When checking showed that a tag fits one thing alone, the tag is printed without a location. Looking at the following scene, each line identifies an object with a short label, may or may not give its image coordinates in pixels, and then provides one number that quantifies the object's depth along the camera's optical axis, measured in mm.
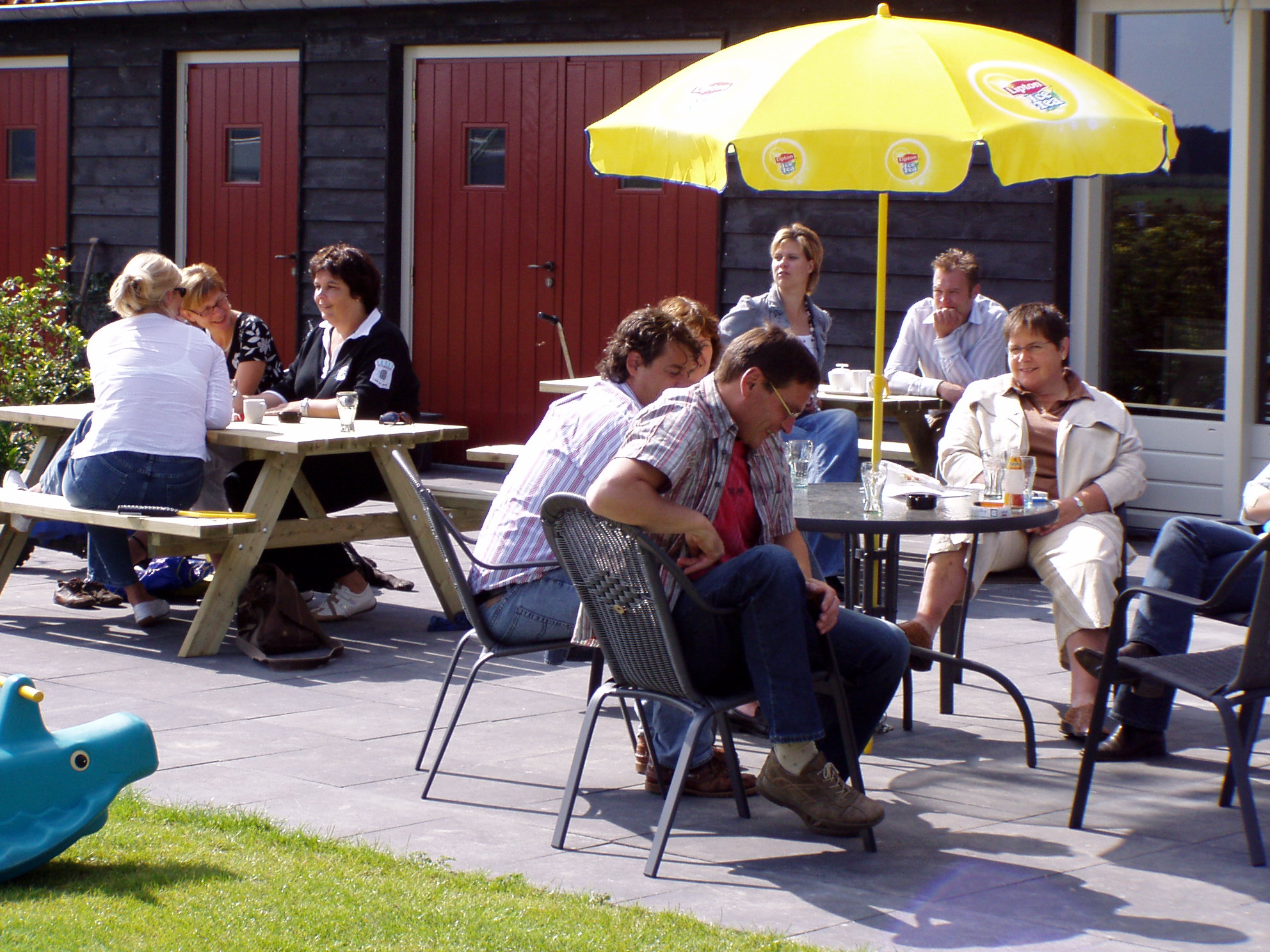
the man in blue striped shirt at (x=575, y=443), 8161
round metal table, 7771
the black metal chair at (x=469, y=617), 7792
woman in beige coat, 8865
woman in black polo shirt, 11974
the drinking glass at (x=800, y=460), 9039
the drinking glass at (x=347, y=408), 11263
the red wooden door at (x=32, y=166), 22233
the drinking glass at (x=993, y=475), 8579
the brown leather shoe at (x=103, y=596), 12190
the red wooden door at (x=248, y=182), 20128
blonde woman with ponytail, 10956
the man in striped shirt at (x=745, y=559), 6663
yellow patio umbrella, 7903
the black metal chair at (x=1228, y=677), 6750
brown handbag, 10517
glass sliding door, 14636
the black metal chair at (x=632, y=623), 6590
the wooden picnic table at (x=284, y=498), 10719
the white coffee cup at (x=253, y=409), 11723
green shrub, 16072
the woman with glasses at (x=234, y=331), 12963
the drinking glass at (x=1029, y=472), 9039
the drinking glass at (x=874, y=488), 8196
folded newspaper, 8816
